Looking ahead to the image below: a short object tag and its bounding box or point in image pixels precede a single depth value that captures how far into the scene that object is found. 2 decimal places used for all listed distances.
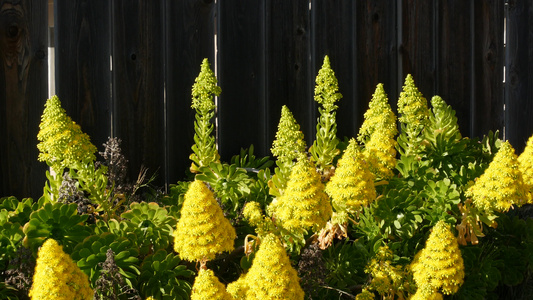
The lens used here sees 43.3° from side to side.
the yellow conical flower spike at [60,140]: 2.69
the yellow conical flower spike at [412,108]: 3.19
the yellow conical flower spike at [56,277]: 1.83
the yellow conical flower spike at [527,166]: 2.82
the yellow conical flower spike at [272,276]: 1.89
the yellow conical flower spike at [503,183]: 2.54
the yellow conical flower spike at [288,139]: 2.96
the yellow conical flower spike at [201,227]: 2.15
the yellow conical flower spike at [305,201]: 2.33
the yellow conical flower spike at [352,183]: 2.53
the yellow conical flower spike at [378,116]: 3.04
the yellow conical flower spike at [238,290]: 2.06
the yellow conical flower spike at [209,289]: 1.83
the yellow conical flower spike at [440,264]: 2.24
